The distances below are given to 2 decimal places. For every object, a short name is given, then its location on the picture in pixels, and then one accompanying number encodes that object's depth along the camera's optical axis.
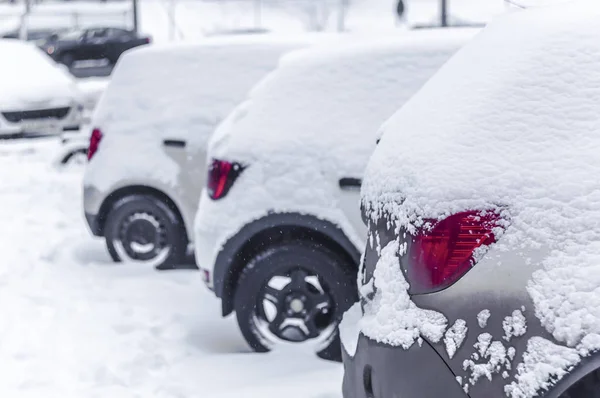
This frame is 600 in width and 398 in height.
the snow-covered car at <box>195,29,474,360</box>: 4.57
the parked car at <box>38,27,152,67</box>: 29.00
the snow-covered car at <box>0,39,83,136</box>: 12.71
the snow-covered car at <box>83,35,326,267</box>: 6.45
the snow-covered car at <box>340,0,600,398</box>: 2.27
